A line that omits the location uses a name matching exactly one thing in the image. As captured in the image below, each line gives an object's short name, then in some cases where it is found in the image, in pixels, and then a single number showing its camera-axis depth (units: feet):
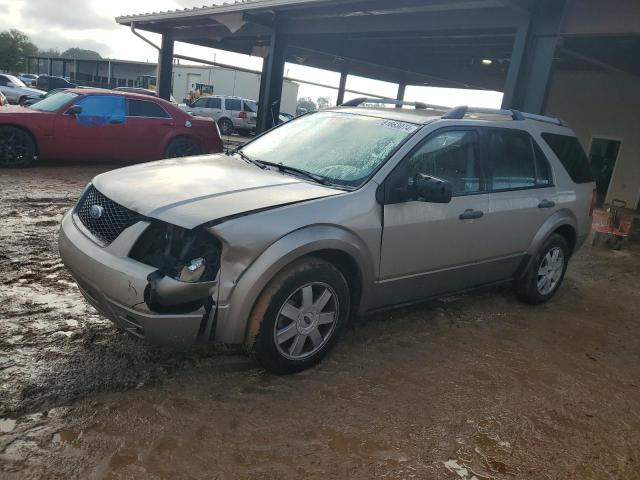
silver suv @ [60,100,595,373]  9.34
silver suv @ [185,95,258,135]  80.65
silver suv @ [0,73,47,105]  72.23
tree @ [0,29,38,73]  188.44
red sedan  29.01
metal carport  24.67
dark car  105.50
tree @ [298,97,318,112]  342.87
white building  127.03
